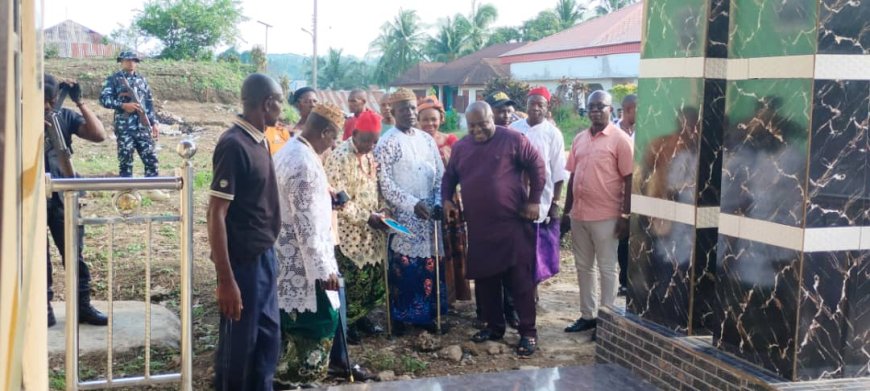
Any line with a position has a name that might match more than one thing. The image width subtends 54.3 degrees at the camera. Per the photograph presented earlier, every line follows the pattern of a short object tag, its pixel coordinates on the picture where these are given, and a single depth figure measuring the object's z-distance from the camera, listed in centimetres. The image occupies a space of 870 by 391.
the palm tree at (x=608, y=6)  5144
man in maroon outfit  587
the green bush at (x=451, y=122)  3656
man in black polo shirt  388
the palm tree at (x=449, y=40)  5266
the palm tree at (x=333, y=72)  6194
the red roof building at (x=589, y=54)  3016
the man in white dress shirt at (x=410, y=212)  625
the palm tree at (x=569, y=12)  5103
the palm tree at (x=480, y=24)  5316
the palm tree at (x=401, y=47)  5472
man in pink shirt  605
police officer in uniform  971
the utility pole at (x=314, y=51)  3716
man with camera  534
